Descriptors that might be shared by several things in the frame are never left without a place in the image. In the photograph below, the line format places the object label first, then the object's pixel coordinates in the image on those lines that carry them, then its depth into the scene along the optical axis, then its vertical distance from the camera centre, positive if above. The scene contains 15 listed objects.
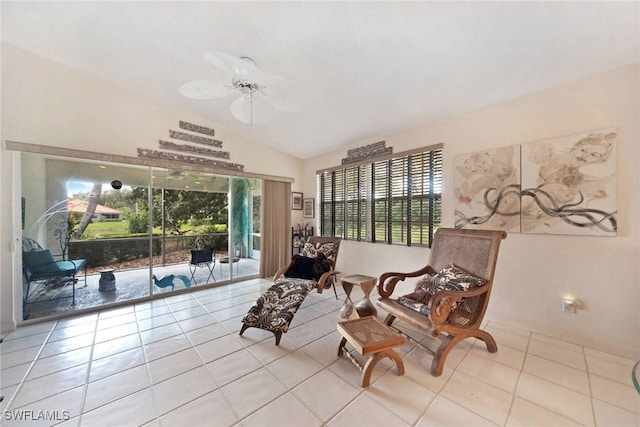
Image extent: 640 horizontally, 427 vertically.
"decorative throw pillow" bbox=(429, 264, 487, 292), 2.15 -0.65
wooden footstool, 1.71 -0.97
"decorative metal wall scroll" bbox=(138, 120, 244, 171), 3.60 +1.03
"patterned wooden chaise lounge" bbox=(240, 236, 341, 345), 2.43 -0.93
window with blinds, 3.42 +0.23
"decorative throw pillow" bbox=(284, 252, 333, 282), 3.50 -0.84
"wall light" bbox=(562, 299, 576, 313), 2.35 -0.94
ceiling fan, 1.95 +1.18
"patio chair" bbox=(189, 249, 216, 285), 4.25 -0.89
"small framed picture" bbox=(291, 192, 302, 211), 5.29 +0.26
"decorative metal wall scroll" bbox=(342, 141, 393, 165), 3.96 +1.08
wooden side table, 2.85 -1.16
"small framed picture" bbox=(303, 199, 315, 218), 5.26 +0.10
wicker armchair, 1.96 -0.74
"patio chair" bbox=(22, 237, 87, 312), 2.86 -0.76
